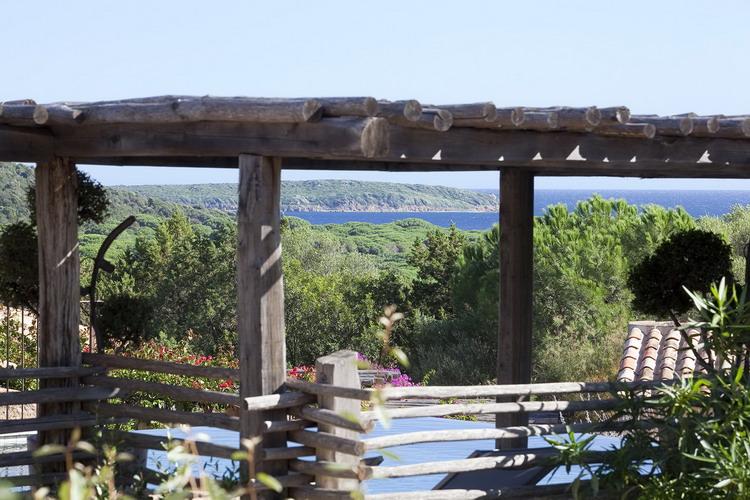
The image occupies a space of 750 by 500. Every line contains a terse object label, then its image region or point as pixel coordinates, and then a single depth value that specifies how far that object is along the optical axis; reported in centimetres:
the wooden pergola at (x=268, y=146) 985
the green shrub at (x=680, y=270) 1578
